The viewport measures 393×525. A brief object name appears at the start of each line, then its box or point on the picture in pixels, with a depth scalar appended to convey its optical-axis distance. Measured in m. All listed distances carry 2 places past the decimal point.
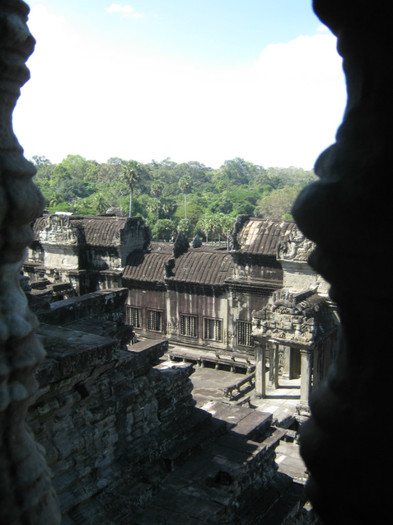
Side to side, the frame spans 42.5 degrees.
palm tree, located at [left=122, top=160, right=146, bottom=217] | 59.34
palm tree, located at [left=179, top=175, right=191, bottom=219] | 74.38
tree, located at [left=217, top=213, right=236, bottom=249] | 53.84
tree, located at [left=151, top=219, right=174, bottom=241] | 56.19
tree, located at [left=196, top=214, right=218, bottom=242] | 54.91
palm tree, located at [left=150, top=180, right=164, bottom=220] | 69.38
